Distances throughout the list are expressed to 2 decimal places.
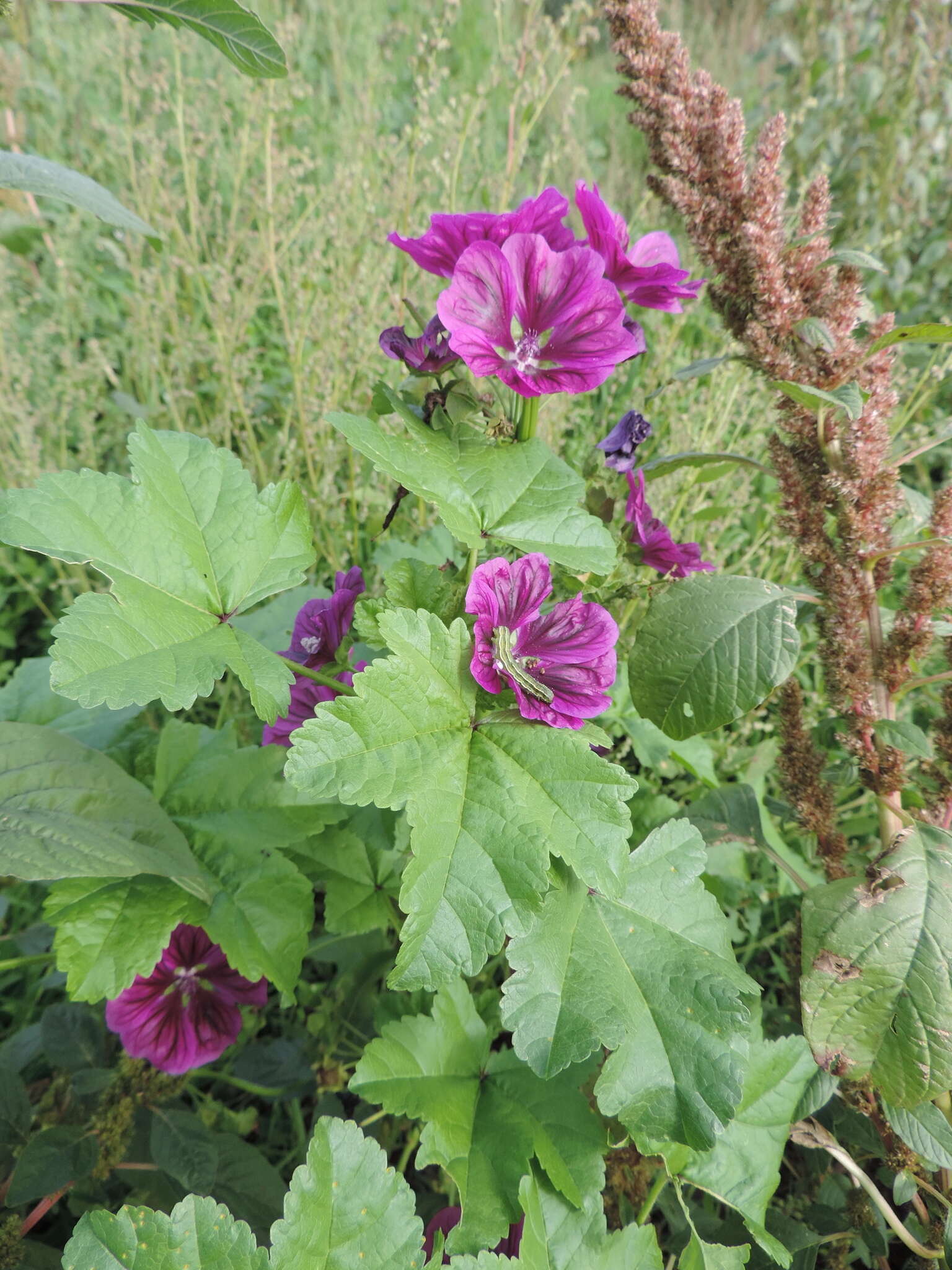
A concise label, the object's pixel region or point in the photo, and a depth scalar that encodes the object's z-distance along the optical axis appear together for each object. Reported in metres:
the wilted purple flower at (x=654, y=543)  0.29
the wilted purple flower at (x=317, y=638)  0.30
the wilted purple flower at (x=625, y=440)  0.30
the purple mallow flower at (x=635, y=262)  0.26
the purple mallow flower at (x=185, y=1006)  0.32
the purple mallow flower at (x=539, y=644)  0.24
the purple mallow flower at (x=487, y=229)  0.25
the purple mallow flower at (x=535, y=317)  0.24
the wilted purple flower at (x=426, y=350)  0.26
